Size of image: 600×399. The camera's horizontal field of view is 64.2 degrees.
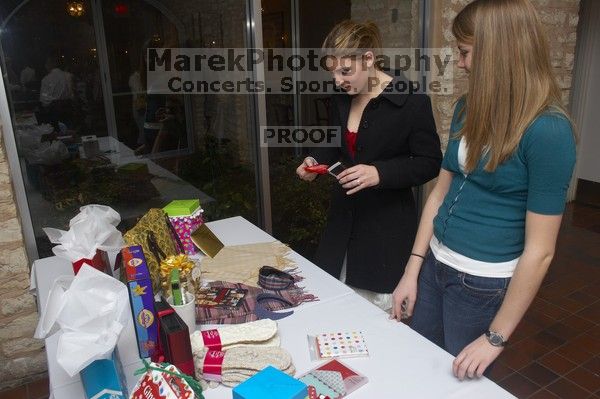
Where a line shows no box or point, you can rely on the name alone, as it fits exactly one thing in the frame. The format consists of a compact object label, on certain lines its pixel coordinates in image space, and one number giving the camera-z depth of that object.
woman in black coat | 1.79
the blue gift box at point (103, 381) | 1.04
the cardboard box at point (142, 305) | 1.19
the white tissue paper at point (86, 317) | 1.01
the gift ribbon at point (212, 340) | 1.21
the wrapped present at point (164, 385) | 0.92
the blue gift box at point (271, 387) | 0.90
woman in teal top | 1.12
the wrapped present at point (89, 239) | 1.50
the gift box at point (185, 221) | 1.90
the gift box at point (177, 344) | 1.08
